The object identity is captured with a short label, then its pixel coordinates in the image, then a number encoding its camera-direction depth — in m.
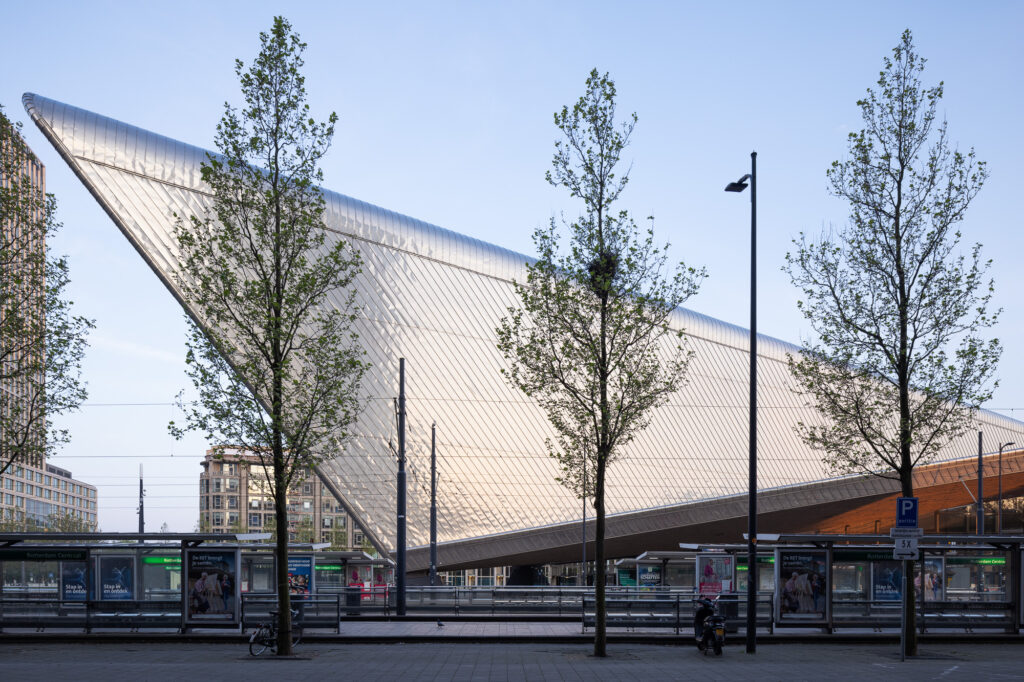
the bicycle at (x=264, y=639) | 20.62
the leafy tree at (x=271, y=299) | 19.75
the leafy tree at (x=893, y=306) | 20.95
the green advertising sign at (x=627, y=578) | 37.49
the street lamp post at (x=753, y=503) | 20.66
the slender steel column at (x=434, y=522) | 39.44
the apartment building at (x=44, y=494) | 150.62
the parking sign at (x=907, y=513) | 18.00
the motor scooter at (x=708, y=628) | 20.84
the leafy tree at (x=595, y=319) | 20.83
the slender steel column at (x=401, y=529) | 30.50
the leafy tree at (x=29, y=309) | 22.69
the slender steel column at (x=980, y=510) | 48.47
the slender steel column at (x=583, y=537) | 45.81
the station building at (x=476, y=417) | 35.34
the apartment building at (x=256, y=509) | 151.88
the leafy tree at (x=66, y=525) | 108.36
